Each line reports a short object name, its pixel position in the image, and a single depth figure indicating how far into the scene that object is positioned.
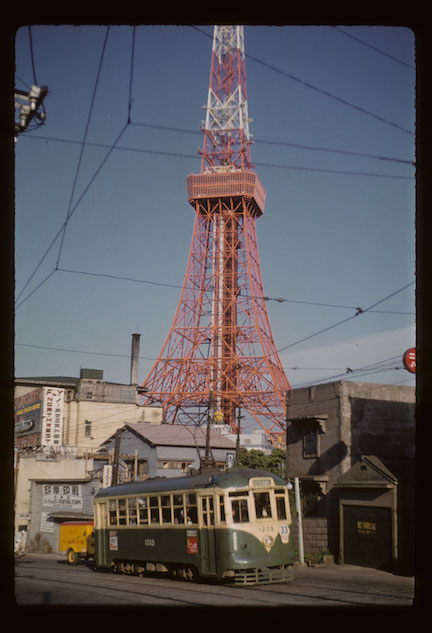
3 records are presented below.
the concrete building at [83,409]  53.97
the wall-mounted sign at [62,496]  42.03
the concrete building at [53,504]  41.09
